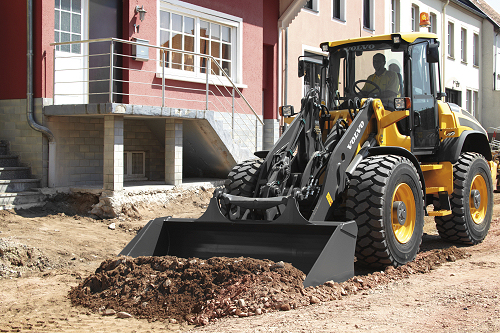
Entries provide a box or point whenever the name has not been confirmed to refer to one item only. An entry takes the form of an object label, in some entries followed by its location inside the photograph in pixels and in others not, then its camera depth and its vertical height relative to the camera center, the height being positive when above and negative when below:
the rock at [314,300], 4.73 -1.14
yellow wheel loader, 5.57 -0.13
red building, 10.32 +1.73
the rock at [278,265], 5.02 -0.89
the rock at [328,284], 5.02 -1.06
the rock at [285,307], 4.57 -1.16
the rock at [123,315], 4.70 -1.27
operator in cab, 7.06 +1.11
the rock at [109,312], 4.78 -1.27
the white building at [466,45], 23.73 +6.04
